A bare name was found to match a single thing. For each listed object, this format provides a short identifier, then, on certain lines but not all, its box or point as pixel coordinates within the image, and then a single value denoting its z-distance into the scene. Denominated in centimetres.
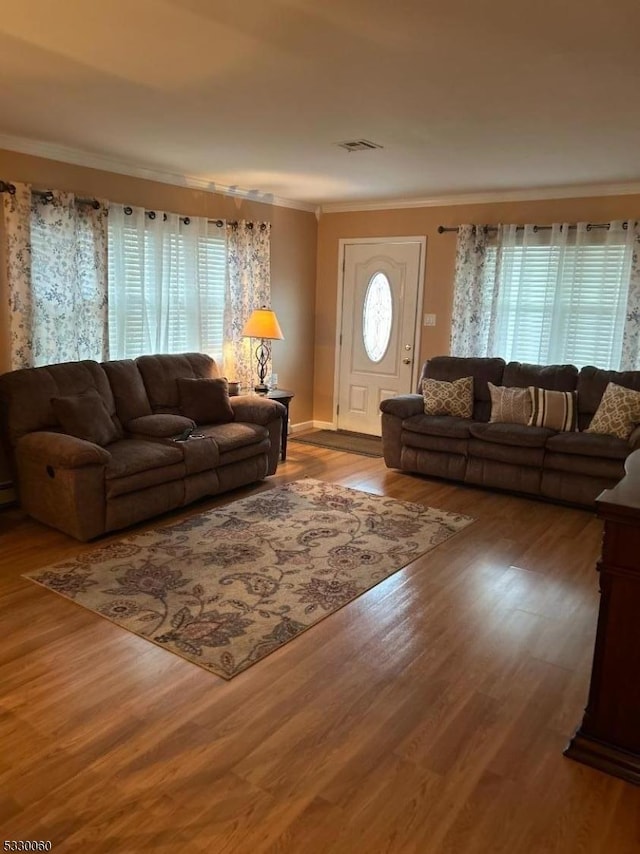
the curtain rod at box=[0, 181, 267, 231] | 428
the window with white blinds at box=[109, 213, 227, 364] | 509
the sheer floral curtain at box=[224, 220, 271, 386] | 605
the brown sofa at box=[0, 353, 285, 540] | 383
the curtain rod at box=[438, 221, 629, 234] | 536
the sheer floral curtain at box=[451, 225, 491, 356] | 596
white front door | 661
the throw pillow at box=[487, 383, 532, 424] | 520
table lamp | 582
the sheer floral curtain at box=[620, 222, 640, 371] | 523
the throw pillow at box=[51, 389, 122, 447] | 415
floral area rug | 294
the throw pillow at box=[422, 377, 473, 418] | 554
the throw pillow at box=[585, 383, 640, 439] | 472
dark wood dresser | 205
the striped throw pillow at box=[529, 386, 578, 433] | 505
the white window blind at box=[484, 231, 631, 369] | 541
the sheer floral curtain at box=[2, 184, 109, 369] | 439
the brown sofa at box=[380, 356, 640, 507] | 468
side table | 568
